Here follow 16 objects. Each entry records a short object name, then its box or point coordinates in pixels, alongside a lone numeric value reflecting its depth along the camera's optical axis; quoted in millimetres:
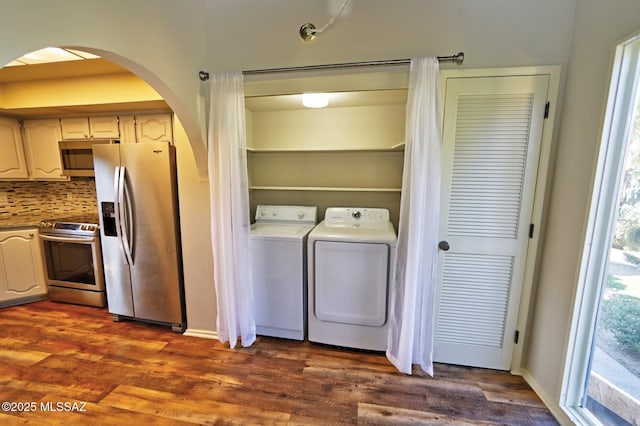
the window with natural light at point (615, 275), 1330
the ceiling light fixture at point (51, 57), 2092
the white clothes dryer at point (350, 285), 2113
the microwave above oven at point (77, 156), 2930
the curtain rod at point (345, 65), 1751
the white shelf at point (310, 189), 2525
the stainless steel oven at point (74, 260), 2838
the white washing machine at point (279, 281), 2283
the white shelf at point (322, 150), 2496
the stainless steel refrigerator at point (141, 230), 2363
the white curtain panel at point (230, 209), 2066
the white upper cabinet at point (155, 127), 2654
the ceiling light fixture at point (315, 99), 2281
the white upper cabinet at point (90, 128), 2816
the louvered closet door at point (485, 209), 1773
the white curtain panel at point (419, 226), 1768
